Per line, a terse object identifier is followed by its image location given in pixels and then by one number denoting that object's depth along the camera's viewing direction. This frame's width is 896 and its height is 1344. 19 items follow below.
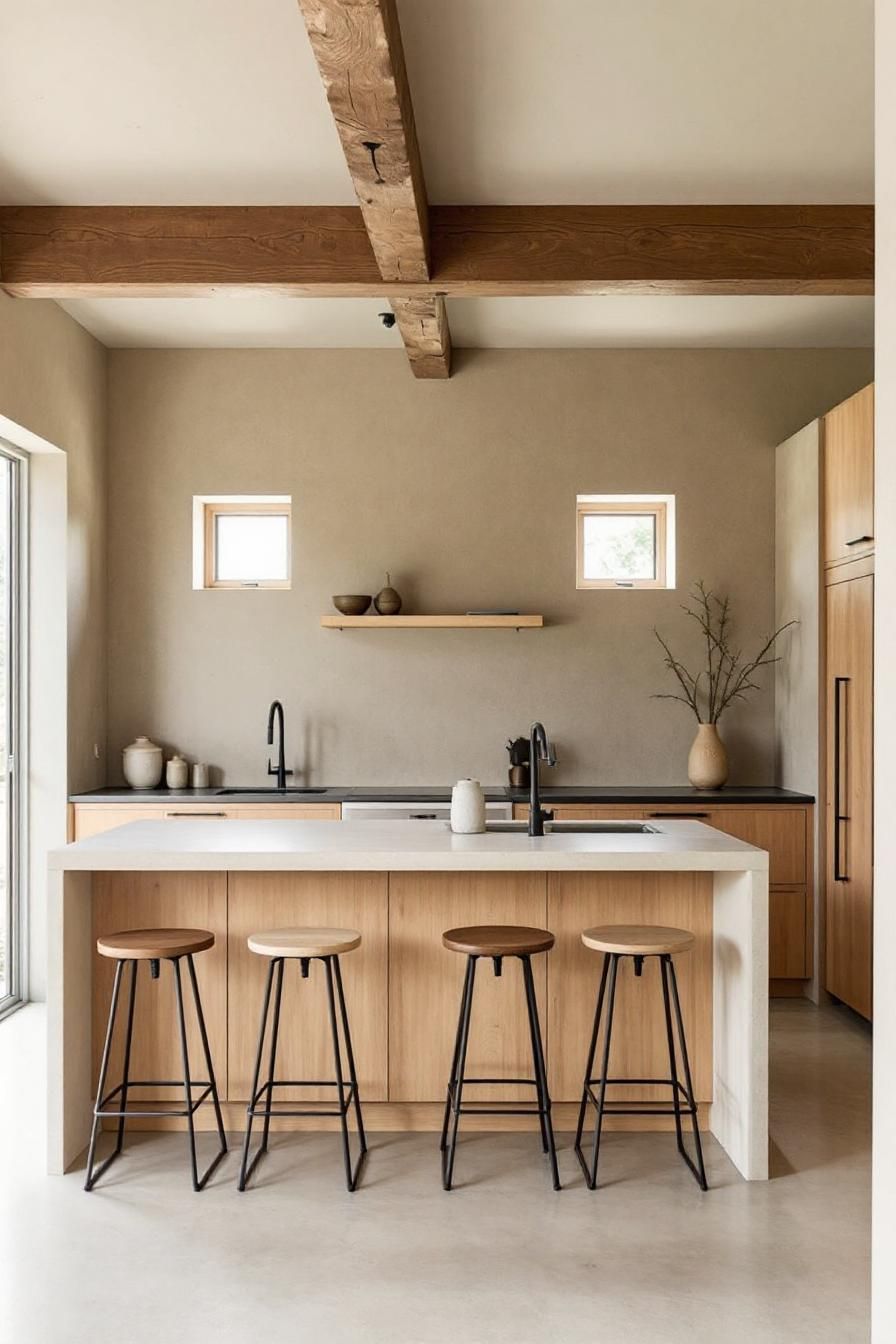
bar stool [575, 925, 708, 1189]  3.36
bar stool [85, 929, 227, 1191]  3.39
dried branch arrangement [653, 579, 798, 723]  6.12
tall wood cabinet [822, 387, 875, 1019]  4.86
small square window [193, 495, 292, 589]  6.34
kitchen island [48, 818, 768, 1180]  3.78
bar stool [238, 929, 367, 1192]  3.34
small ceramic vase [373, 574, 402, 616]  5.98
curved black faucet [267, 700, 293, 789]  5.90
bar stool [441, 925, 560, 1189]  3.37
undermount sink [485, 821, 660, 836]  4.11
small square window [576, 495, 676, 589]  6.29
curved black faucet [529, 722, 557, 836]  3.60
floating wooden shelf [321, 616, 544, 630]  5.88
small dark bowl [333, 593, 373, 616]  5.96
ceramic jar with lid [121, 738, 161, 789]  5.94
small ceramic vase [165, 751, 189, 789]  5.95
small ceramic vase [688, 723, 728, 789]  5.75
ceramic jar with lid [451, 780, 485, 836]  3.86
